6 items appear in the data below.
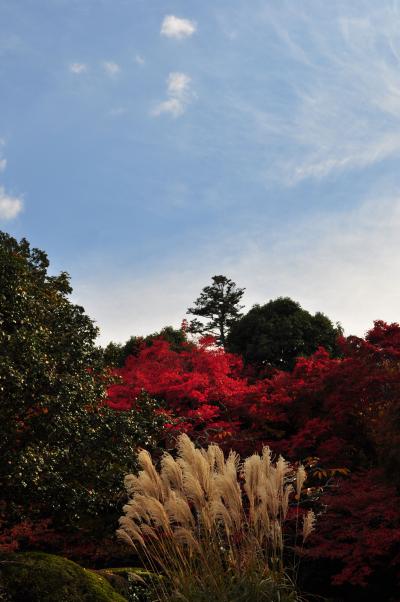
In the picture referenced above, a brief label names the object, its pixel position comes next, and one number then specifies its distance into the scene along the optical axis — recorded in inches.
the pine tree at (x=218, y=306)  1461.6
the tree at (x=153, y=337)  1002.7
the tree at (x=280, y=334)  1052.5
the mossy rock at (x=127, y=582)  297.1
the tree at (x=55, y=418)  363.9
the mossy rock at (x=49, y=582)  251.0
